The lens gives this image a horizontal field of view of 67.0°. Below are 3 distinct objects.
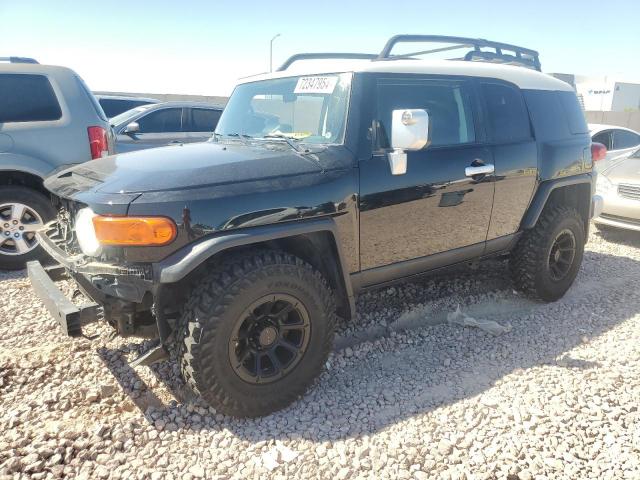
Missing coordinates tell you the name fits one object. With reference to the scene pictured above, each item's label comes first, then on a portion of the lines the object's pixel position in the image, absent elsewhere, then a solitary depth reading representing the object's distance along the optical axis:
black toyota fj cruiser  2.37
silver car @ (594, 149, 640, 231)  6.20
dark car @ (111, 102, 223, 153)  7.57
